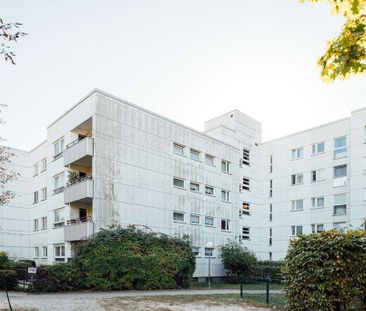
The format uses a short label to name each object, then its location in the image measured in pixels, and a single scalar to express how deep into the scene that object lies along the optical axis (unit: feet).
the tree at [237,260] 92.64
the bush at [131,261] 59.21
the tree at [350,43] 15.65
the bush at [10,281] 56.75
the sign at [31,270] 41.81
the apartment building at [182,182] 73.77
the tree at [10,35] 13.90
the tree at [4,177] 42.27
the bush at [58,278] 53.93
